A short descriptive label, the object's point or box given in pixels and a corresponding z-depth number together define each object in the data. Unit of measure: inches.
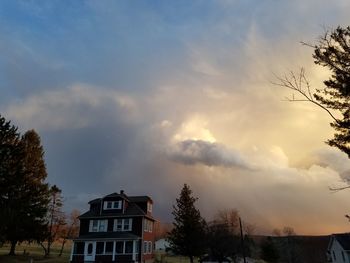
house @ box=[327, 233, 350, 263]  2038.6
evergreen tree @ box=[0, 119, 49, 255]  1480.1
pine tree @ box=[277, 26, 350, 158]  601.0
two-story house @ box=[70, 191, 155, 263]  1852.9
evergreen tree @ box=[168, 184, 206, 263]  1966.0
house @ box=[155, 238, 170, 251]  4447.6
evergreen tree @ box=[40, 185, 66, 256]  2129.7
